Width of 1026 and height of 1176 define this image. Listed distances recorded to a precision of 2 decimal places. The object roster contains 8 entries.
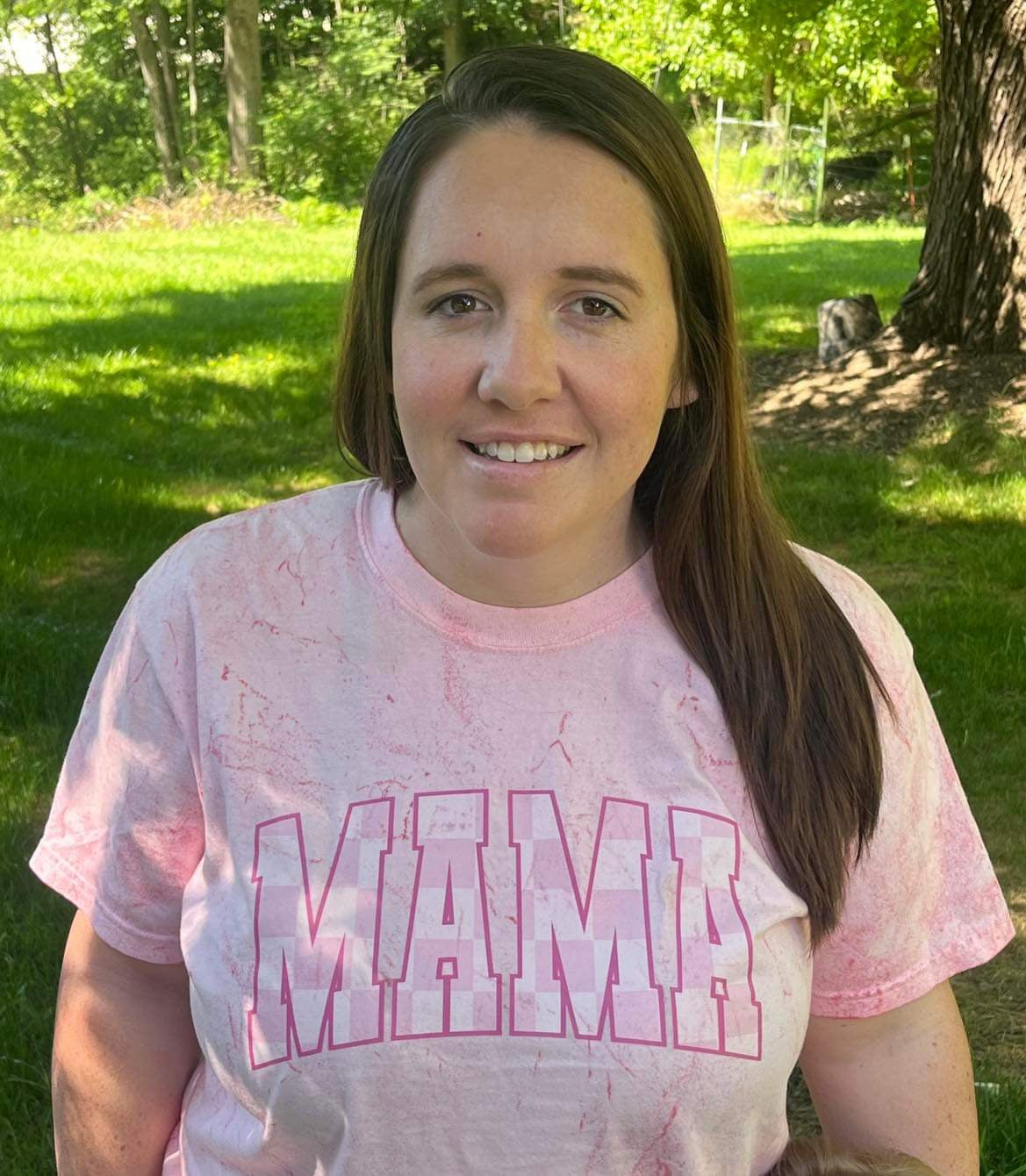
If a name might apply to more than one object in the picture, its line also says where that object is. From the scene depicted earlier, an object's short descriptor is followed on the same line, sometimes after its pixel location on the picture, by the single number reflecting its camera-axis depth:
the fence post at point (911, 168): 26.66
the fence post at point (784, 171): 26.52
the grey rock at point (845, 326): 8.56
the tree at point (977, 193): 7.27
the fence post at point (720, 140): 25.94
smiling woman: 1.56
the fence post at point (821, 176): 26.00
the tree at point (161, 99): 31.25
